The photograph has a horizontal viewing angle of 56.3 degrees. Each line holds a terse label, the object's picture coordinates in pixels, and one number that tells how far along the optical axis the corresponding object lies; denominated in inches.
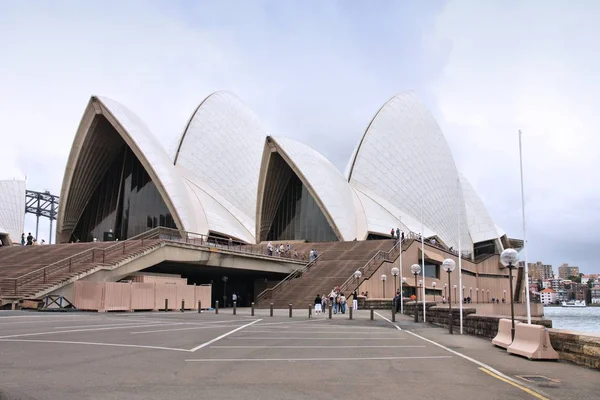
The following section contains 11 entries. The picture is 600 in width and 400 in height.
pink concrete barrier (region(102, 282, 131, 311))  913.5
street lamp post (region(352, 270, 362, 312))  1255.7
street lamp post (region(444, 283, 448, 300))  1988.7
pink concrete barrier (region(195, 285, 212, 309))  1169.1
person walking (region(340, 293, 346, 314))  1104.5
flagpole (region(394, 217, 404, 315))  1110.4
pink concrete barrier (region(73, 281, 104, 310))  909.8
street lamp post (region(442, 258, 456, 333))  726.5
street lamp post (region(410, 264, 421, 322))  973.2
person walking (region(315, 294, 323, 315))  1083.0
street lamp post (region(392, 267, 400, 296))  1218.7
